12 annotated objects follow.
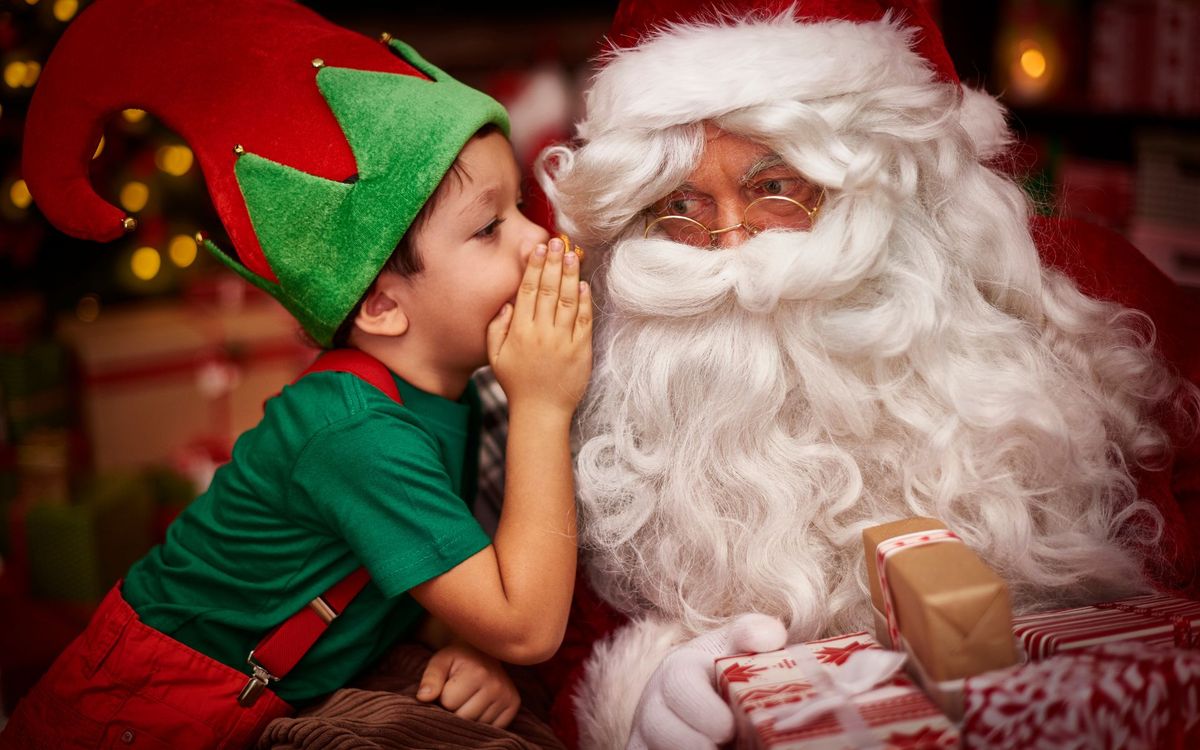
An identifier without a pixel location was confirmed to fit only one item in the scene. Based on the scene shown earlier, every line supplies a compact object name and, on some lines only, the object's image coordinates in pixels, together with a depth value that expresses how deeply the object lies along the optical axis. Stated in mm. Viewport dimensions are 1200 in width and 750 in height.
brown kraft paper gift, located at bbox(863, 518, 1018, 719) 857
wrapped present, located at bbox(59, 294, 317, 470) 2893
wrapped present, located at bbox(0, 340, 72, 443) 2537
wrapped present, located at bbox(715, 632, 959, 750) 840
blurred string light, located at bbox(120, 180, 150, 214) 2549
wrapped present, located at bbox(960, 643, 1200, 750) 831
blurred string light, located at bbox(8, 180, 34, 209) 1826
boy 1115
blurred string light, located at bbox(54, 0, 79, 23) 1662
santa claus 1137
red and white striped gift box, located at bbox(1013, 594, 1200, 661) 923
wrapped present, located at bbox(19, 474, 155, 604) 2197
